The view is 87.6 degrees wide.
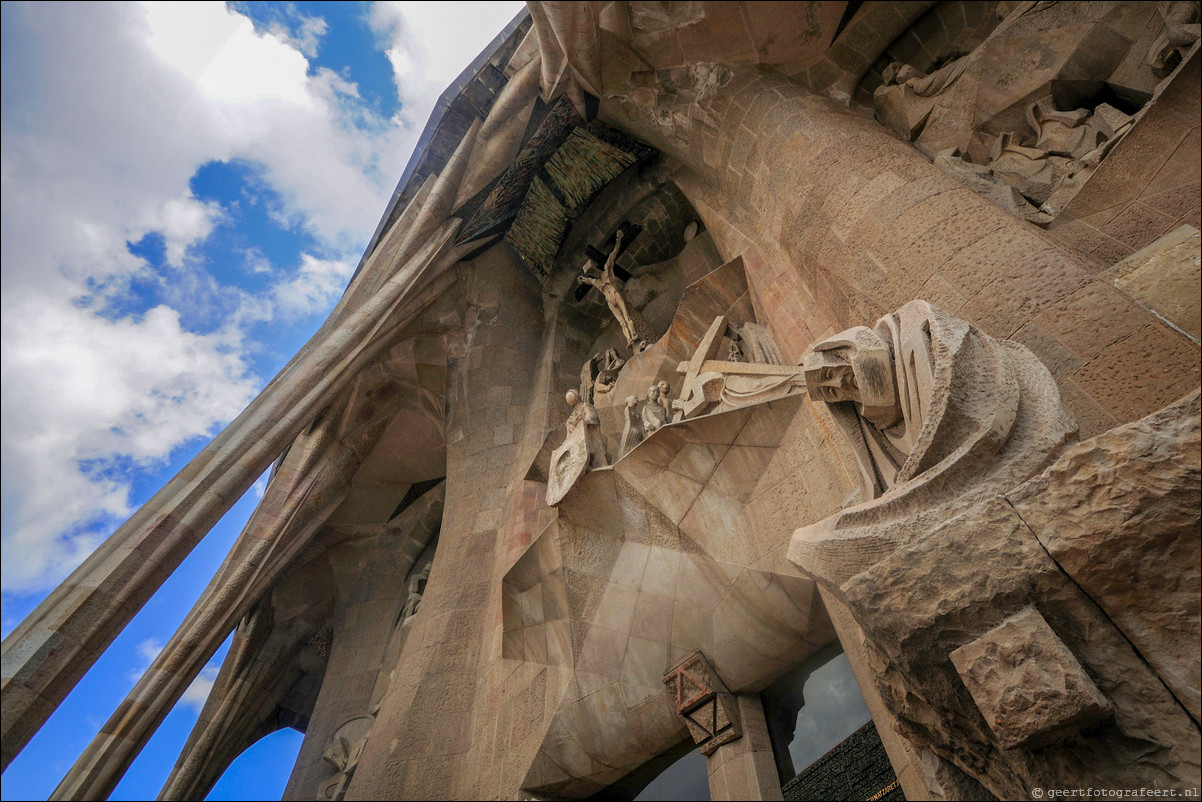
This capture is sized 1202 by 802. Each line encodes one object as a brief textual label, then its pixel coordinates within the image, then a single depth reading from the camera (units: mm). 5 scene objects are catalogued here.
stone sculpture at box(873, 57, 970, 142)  5027
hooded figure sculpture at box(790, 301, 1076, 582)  1845
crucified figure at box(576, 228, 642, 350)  7816
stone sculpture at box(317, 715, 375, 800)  6230
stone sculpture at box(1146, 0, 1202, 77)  3422
